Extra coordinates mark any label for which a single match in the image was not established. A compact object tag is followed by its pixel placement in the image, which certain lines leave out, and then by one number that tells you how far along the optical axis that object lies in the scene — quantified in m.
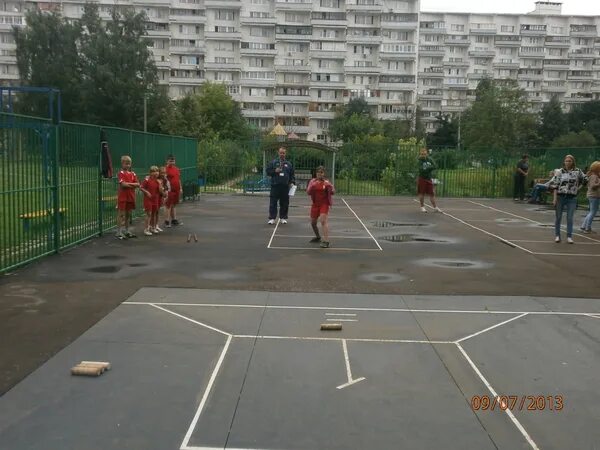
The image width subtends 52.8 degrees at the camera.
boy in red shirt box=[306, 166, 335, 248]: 12.55
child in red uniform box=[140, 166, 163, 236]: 13.70
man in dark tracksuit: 15.85
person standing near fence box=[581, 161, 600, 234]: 15.00
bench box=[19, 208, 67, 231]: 10.12
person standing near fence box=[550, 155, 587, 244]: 13.23
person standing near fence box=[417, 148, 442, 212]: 20.03
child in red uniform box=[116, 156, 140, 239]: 12.62
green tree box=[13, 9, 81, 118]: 62.56
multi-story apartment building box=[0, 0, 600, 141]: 84.44
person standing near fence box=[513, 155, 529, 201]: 26.22
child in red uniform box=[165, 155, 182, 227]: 15.27
